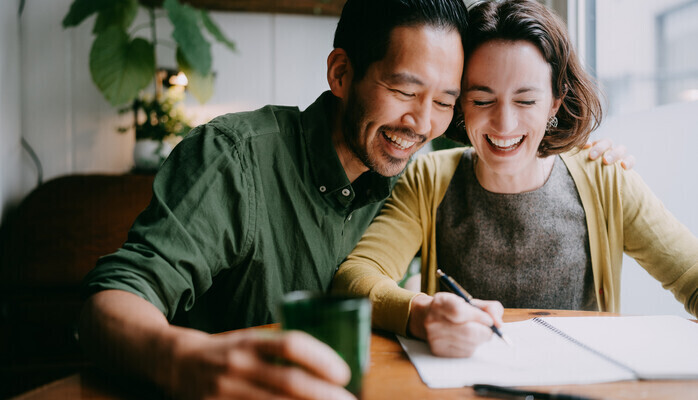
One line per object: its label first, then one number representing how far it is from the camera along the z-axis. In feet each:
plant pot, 8.89
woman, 3.92
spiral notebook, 2.15
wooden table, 1.97
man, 2.88
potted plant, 8.15
